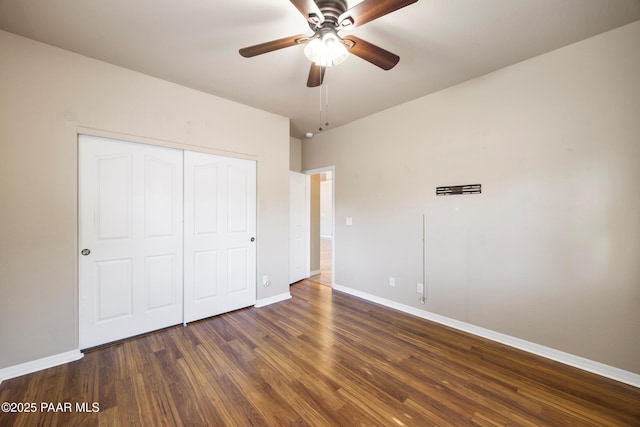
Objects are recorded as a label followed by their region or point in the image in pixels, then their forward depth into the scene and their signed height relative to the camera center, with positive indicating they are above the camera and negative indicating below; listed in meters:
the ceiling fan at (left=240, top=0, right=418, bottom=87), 1.38 +1.15
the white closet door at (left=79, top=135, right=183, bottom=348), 2.35 -0.26
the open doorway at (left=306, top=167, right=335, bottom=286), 4.75 -0.51
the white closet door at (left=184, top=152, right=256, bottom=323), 2.96 -0.27
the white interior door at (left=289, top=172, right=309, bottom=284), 4.48 -0.24
